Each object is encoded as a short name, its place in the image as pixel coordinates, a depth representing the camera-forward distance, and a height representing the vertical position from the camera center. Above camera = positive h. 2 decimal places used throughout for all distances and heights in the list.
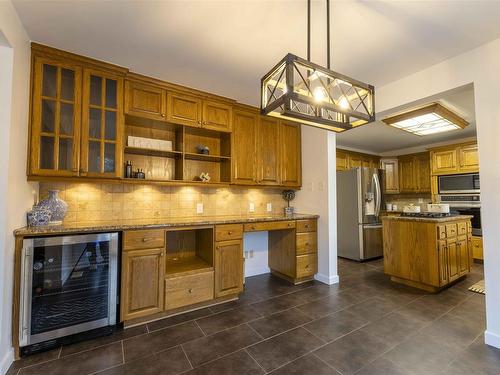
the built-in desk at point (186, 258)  2.15 -0.69
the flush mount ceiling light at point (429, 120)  3.26 +1.14
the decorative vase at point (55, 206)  2.17 -0.07
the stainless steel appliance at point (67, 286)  1.80 -0.72
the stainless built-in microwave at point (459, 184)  4.53 +0.23
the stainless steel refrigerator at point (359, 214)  4.46 -0.34
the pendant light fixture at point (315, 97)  1.29 +0.61
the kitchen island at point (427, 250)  2.95 -0.73
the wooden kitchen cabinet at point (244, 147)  3.22 +0.69
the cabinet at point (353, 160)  5.54 +0.90
